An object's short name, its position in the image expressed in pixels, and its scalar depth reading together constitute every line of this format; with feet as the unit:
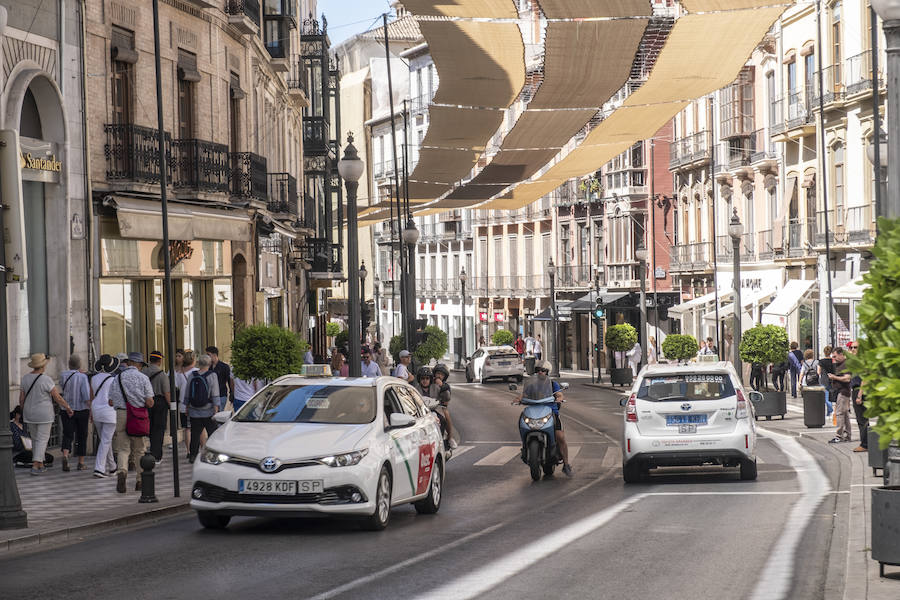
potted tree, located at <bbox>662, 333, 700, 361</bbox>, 170.81
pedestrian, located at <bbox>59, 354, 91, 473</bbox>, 72.08
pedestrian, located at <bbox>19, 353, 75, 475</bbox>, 67.26
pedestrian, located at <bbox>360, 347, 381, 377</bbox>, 93.71
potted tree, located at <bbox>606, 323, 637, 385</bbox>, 190.39
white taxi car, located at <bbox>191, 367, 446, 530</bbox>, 45.27
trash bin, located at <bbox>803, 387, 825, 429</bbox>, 97.35
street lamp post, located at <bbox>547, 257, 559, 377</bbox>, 215.10
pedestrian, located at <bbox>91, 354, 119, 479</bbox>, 66.33
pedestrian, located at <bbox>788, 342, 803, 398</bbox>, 141.49
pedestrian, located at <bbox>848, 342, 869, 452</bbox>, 75.87
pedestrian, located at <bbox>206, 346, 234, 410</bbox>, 77.97
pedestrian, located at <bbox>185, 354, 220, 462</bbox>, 72.95
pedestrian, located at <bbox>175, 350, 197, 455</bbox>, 75.86
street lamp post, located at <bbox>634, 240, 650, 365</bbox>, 172.14
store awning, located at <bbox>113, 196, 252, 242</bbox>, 87.15
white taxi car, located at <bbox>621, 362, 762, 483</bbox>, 63.31
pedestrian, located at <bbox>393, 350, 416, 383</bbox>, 94.22
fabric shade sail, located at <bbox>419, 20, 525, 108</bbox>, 61.82
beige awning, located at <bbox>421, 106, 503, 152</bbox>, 80.79
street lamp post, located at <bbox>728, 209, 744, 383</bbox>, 122.93
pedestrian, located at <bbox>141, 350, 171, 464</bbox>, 69.21
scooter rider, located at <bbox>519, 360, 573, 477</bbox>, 68.85
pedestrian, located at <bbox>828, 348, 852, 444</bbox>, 81.51
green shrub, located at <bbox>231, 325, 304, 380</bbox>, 78.48
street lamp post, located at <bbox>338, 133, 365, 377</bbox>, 76.54
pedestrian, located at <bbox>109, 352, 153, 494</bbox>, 62.49
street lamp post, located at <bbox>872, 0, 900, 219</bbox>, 40.60
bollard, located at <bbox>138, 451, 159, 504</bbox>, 53.98
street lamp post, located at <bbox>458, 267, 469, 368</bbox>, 254.72
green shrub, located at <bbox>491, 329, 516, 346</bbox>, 246.06
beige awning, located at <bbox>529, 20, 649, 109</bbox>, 61.31
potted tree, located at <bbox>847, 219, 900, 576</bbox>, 30.66
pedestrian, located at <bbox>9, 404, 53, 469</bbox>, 69.87
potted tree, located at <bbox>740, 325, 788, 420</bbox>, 126.82
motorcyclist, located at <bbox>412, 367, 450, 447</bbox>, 77.84
